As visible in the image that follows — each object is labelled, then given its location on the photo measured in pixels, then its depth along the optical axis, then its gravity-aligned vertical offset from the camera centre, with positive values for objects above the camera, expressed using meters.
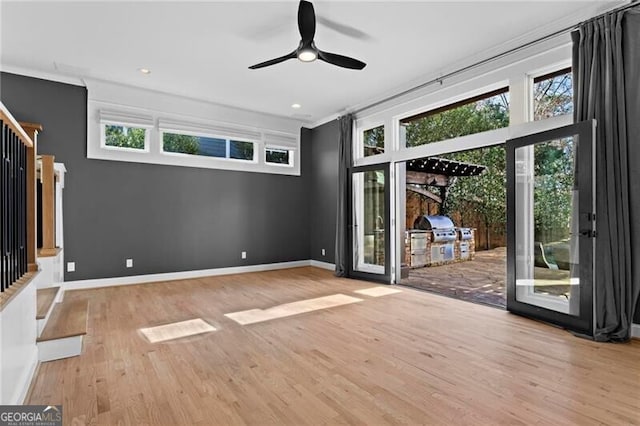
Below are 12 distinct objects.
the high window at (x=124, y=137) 5.30 +1.21
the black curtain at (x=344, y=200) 6.08 +0.23
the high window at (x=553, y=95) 3.51 +1.22
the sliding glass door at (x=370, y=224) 5.55 -0.18
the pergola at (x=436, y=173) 8.05 +0.99
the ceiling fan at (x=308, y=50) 2.98 +1.53
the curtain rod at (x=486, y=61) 3.05 +1.78
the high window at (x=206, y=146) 5.84 +1.20
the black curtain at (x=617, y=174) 2.93 +0.32
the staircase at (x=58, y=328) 2.56 -0.91
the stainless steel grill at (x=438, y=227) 7.66 -0.33
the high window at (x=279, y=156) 6.89 +1.16
